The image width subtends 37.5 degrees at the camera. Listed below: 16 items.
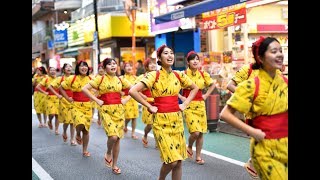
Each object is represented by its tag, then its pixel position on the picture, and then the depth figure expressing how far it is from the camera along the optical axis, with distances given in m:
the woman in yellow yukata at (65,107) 10.46
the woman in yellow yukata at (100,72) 12.25
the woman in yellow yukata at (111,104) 7.88
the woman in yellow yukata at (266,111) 3.73
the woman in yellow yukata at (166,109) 5.70
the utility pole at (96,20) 21.26
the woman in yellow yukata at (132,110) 11.66
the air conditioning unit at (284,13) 15.94
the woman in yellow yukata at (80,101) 9.23
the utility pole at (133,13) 22.62
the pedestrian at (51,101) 13.22
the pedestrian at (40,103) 14.55
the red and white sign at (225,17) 12.41
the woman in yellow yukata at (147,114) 10.47
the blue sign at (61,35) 37.09
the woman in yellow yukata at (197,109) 8.27
